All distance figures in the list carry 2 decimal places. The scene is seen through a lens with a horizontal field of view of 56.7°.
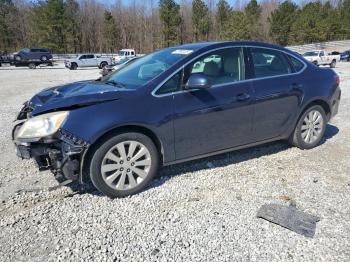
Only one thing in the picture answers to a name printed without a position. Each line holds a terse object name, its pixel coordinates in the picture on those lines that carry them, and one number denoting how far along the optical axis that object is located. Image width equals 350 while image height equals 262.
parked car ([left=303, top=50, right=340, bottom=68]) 27.72
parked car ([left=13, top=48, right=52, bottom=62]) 34.97
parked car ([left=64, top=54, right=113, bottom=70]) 33.19
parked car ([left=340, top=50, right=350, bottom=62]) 41.06
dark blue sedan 3.41
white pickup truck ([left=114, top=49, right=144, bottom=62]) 39.08
